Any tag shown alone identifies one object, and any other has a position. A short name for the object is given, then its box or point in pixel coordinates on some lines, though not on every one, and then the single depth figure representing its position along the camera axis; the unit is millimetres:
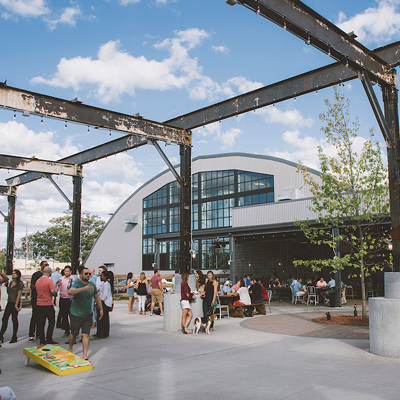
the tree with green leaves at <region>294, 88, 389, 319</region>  11898
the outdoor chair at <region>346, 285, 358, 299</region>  23156
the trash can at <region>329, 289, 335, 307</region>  17631
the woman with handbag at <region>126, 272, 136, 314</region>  16044
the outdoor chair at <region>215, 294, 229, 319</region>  13536
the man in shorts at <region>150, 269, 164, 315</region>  15352
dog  10156
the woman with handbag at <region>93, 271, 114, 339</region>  9719
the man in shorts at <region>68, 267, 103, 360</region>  7113
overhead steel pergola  7594
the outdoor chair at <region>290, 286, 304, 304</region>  19691
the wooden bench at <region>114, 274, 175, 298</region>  26947
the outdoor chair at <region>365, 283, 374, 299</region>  21412
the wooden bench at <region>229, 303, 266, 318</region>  14062
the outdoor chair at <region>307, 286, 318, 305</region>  19120
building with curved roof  24422
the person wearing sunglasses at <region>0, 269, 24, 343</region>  9148
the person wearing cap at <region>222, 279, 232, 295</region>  17055
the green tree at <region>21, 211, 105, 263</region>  64125
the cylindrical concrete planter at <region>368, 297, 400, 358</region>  7125
